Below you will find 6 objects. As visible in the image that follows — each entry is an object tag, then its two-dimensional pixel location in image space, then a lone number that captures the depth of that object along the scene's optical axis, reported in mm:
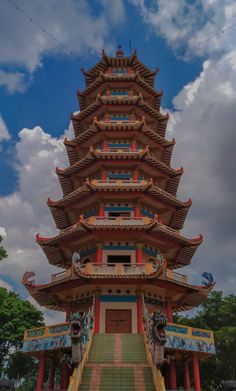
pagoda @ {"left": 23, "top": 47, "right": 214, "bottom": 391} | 16641
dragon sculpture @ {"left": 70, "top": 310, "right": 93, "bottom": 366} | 11531
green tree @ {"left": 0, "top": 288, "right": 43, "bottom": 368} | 34625
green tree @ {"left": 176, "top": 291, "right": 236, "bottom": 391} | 30938
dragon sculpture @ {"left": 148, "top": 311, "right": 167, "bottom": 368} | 11799
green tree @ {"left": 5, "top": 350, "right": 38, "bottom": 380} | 36891
